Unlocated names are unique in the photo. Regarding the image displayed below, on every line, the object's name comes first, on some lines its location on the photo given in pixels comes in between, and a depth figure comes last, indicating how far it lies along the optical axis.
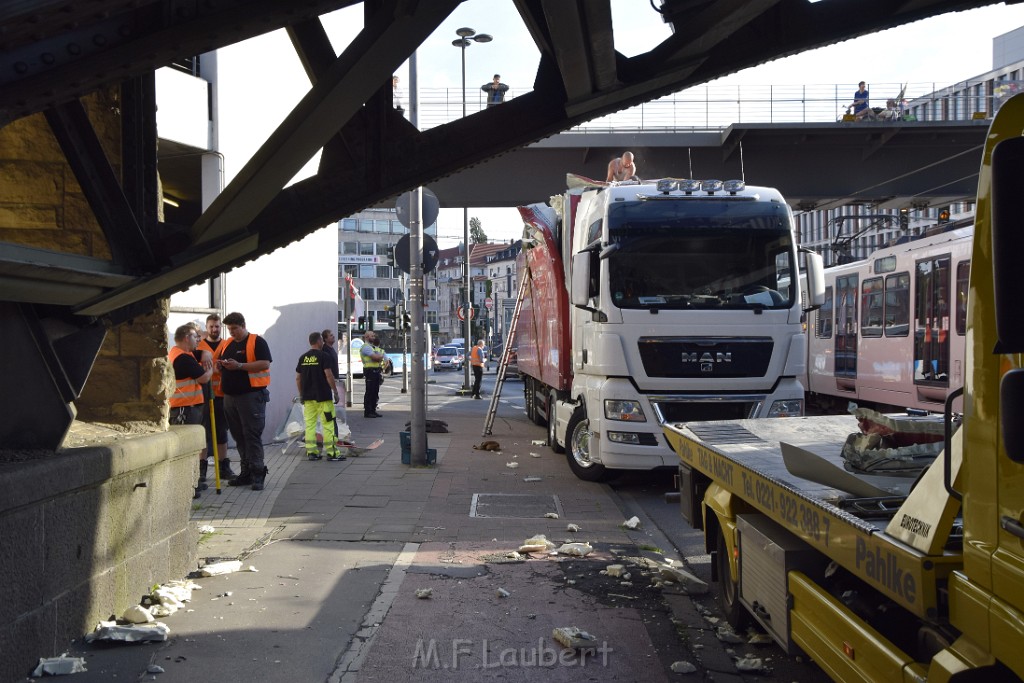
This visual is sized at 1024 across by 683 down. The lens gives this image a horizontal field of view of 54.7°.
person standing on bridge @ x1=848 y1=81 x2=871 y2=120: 20.86
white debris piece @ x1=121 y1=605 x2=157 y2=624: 5.43
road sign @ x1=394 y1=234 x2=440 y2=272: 12.98
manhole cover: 9.09
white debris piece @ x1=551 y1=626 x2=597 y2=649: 5.12
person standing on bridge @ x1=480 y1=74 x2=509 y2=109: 15.35
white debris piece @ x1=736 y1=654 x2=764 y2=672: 4.87
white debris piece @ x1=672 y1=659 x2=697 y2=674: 4.83
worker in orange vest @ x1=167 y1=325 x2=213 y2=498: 9.87
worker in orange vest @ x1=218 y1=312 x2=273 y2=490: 10.52
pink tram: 14.36
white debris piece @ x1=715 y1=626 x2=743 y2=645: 5.31
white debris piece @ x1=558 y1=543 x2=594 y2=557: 7.38
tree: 99.19
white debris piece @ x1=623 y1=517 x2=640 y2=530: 8.55
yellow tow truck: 2.38
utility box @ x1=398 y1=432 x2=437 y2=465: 12.53
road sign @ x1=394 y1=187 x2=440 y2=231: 13.05
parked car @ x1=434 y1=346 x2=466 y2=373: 61.66
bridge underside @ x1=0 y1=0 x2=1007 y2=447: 3.98
